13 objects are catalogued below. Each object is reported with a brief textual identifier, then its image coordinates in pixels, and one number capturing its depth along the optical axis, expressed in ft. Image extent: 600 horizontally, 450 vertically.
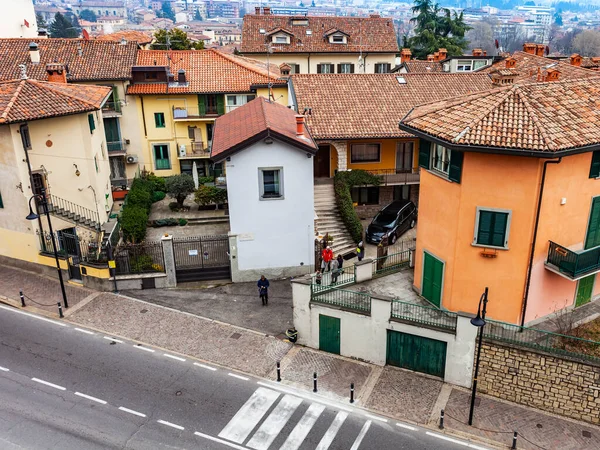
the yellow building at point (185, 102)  119.44
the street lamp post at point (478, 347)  48.08
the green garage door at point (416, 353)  59.72
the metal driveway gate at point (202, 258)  81.15
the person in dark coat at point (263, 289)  74.79
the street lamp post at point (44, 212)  66.07
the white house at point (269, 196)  76.59
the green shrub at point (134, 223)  88.79
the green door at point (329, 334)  64.28
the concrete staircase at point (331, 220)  89.97
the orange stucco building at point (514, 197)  54.44
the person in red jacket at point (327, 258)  78.59
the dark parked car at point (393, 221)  92.27
